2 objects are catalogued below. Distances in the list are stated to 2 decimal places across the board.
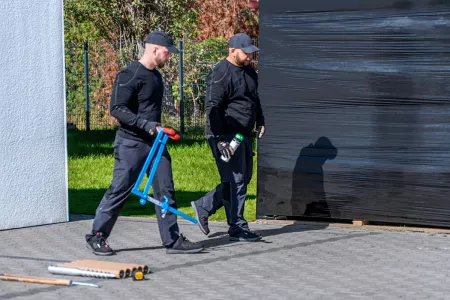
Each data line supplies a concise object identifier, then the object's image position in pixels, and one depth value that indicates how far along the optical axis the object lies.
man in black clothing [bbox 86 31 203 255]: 10.64
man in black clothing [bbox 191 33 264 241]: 11.58
